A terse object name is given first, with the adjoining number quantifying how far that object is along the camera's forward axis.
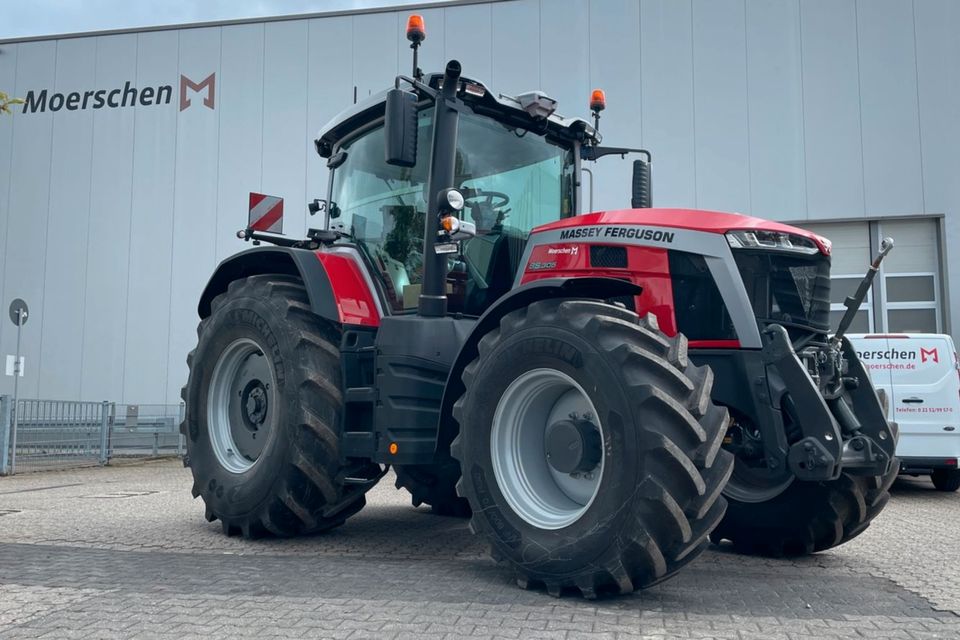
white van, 10.58
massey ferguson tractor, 3.85
